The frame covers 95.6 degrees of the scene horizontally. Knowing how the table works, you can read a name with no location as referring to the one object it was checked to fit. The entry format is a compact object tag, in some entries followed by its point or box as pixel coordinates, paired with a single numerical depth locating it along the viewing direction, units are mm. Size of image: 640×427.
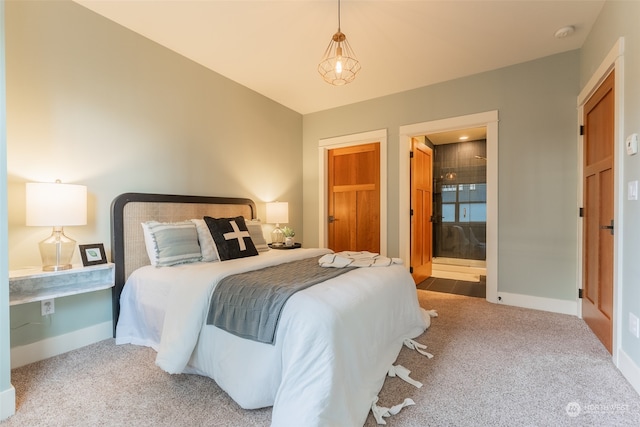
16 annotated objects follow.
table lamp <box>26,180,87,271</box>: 1843
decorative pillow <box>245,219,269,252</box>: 3092
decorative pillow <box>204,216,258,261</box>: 2584
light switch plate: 1732
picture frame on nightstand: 2150
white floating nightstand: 1765
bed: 1311
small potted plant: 3707
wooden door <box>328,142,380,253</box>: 4328
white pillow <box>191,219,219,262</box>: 2598
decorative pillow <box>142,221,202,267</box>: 2375
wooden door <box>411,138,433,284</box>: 4051
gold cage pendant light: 2814
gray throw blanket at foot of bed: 1499
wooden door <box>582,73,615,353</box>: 2199
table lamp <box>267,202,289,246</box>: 3854
